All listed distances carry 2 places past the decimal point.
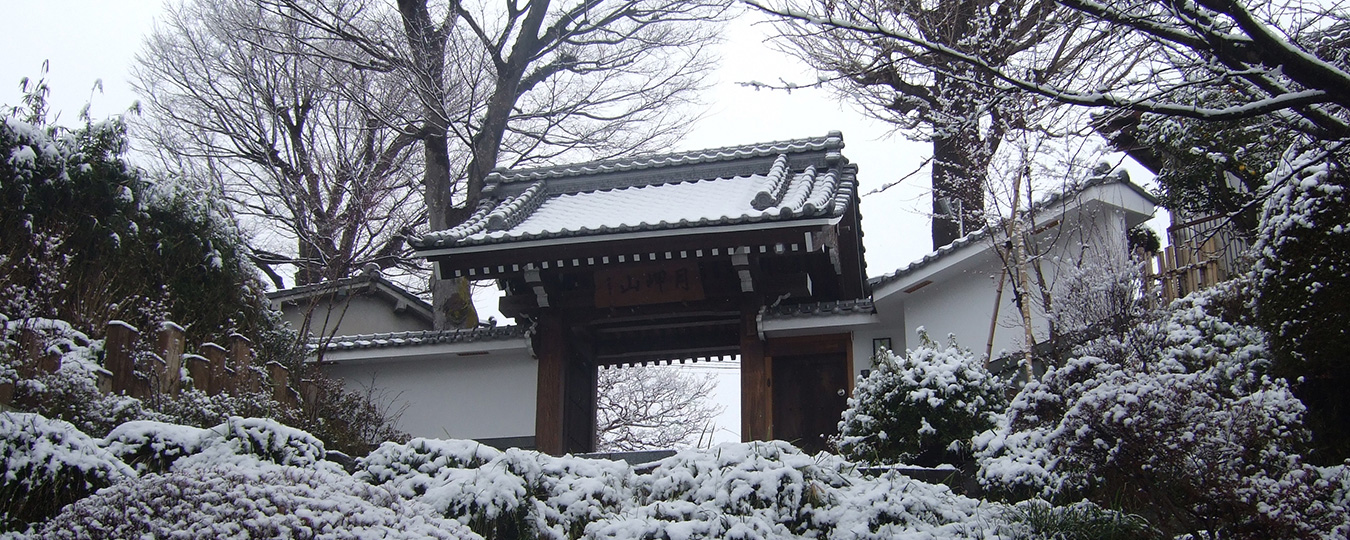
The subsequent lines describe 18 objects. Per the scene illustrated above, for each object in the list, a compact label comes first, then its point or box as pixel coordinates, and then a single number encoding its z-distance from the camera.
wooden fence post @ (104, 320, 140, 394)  7.37
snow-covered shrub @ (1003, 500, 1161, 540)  5.84
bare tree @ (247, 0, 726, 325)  16.89
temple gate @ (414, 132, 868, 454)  10.48
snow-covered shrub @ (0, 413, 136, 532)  5.30
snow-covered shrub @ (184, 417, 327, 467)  5.91
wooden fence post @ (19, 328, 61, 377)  6.73
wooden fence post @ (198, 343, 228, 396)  8.27
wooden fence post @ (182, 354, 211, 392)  8.03
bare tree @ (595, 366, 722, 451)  22.84
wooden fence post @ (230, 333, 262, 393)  8.63
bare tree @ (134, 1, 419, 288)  17.95
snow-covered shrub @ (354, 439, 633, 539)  6.02
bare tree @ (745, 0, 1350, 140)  5.09
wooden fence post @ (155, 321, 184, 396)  7.71
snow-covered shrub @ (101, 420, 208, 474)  5.86
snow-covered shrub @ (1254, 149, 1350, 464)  5.90
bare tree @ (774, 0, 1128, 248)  6.67
